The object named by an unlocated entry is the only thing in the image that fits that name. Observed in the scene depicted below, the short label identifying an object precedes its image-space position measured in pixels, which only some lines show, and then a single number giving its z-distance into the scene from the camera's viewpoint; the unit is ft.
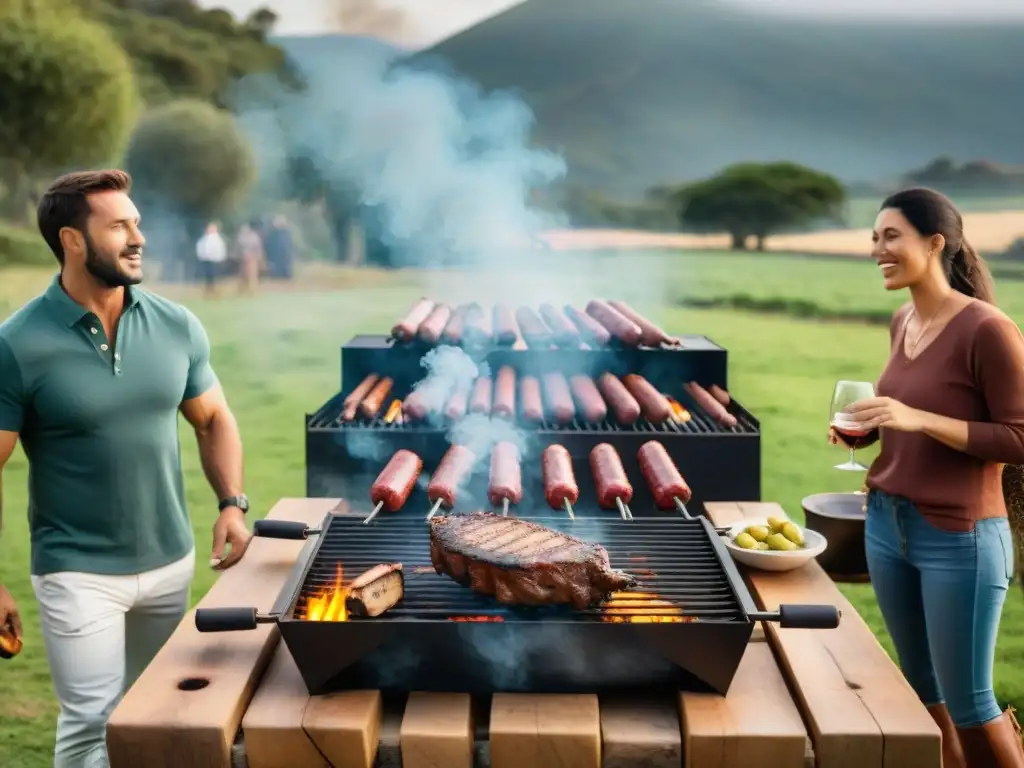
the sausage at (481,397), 14.78
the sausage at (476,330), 17.11
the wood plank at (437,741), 7.23
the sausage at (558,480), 11.74
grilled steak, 7.79
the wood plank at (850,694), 7.06
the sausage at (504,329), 17.19
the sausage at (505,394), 14.87
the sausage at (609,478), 11.73
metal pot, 12.78
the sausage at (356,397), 14.90
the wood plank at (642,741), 7.26
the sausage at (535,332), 17.02
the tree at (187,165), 85.15
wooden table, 7.12
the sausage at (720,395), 16.16
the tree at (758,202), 83.30
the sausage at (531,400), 14.66
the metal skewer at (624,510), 10.76
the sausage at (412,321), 16.56
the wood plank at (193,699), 7.22
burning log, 7.60
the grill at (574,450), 13.98
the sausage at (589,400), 14.82
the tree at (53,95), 66.54
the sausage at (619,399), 14.56
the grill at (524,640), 7.47
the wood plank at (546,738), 7.16
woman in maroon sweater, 9.53
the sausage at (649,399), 14.80
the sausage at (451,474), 11.55
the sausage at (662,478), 11.58
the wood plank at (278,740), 7.26
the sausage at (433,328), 16.62
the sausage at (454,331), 16.74
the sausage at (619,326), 16.58
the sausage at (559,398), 14.67
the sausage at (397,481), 11.46
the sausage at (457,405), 14.38
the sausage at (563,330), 17.25
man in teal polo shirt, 9.62
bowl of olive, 10.17
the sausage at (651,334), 16.88
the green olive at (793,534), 10.59
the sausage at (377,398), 14.89
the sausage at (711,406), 14.76
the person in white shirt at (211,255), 78.72
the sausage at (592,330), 16.85
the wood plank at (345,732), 7.18
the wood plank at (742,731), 7.09
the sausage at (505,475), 11.66
